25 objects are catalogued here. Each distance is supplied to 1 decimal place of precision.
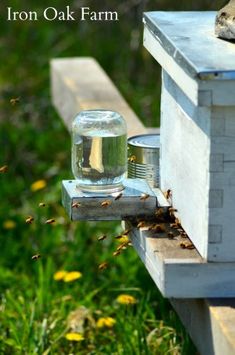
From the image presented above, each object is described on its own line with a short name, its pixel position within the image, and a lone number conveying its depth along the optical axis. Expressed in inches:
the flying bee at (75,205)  147.3
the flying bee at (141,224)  149.6
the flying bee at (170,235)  145.9
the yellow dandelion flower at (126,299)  191.2
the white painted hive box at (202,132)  127.2
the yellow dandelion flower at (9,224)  242.1
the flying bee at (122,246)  154.4
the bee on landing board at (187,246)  140.8
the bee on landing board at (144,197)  149.3
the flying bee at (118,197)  148.4
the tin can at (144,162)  165.2
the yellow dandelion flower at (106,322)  190.4
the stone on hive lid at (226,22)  139.8
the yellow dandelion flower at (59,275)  204.0
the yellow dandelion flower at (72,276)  200.0
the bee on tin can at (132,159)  163.8
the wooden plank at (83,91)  234.0
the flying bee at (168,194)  153.8
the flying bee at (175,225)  149.4
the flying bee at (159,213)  151.5
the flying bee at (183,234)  146.1
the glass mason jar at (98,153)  150.4
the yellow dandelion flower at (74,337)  182.2
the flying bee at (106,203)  147.4
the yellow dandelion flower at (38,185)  252.3
